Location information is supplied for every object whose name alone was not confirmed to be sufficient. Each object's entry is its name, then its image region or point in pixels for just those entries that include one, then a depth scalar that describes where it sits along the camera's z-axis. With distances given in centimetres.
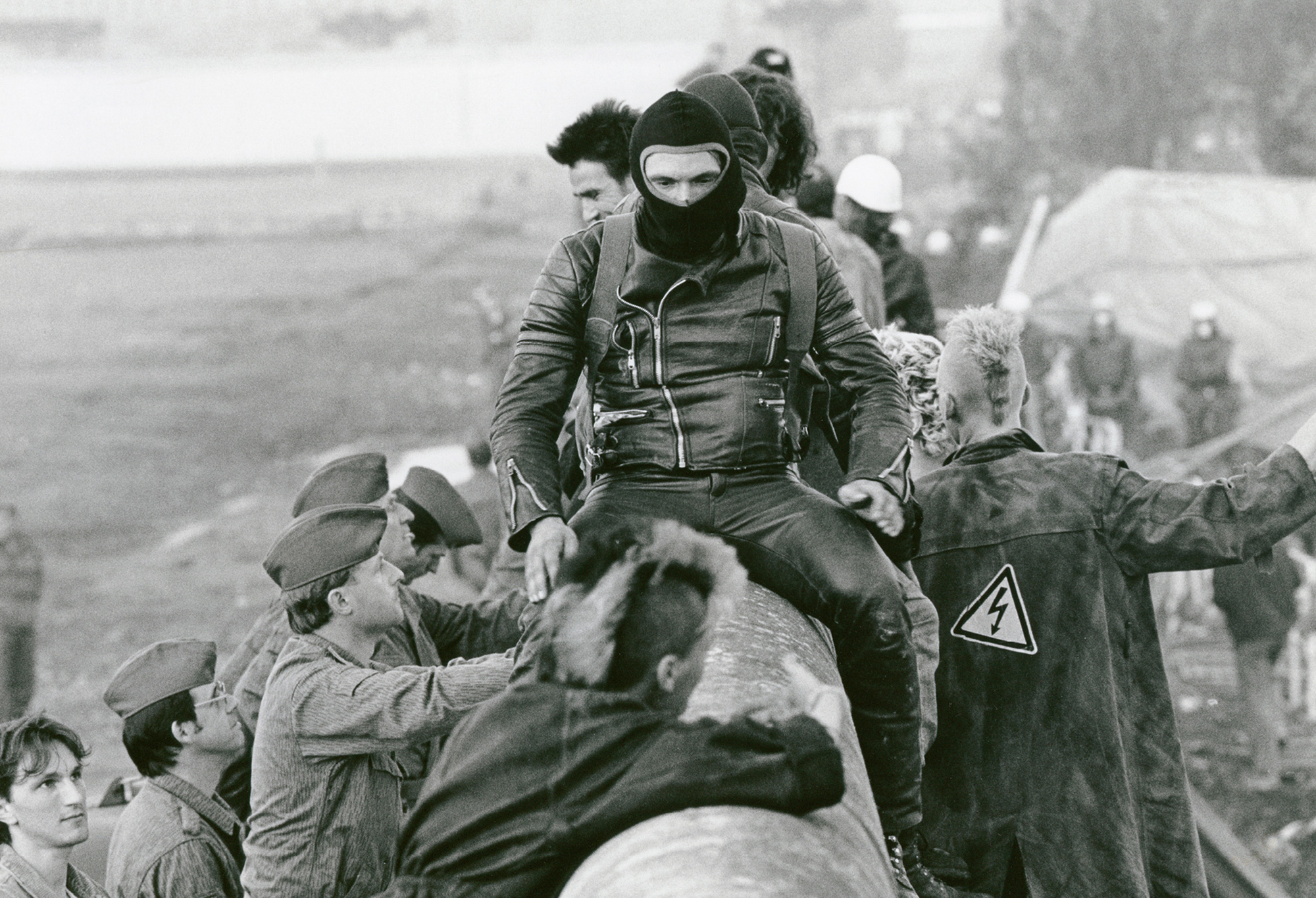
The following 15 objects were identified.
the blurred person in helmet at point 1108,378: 4337
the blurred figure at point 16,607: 3272
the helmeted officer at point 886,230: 1538
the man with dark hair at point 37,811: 768
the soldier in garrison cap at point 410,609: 913
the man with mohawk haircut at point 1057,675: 881
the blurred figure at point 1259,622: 2517
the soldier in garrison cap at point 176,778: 852
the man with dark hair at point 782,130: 1069
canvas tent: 4994
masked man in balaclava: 755
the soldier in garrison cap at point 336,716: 740
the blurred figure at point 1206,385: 4559
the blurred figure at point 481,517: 1673
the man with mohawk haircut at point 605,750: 536
